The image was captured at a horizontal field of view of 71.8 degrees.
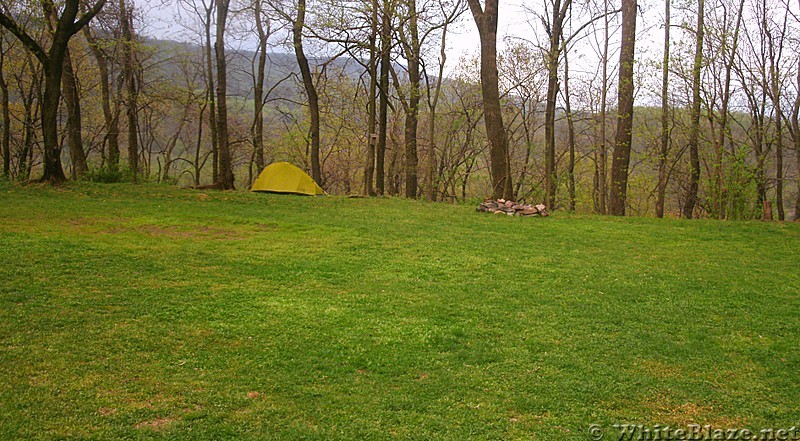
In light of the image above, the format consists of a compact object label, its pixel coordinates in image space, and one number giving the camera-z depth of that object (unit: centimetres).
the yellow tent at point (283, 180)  1580
